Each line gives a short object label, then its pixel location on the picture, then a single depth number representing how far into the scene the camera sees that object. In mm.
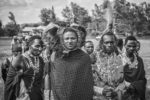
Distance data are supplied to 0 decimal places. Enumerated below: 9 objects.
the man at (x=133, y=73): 3301
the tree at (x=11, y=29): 51781
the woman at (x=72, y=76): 2672
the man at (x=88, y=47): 5418
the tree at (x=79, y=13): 60609
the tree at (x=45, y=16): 69625
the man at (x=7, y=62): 4738
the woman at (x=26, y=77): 3590
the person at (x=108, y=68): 2978
